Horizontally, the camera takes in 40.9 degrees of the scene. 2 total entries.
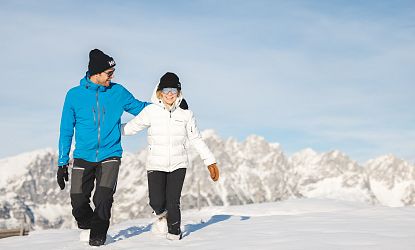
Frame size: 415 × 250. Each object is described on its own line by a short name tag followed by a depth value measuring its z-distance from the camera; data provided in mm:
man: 8031
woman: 8562
